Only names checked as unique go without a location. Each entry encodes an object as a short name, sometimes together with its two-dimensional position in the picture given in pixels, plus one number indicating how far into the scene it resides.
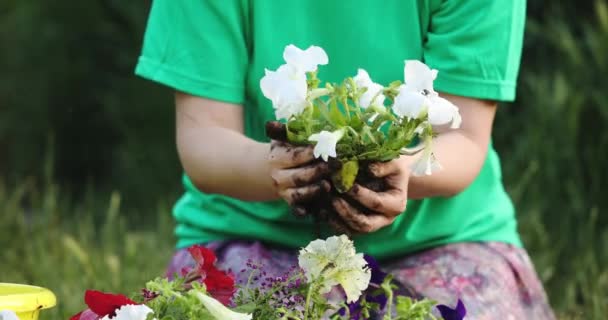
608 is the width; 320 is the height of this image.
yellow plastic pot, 2.86
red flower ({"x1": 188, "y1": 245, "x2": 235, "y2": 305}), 2.86
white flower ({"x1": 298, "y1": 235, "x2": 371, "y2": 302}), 2.83
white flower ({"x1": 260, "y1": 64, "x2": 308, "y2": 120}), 2.80
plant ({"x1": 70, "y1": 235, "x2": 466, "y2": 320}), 2.77
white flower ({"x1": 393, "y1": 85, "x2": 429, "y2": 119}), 2.79
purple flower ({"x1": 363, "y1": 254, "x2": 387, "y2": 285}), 2.97
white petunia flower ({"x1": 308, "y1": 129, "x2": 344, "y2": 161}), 2.79
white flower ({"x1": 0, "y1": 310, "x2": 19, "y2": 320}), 2.77
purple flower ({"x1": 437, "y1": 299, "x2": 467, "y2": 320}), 2.91
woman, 3.41
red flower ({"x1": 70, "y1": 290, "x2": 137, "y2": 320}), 2.82
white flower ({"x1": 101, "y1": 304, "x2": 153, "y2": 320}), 2.73
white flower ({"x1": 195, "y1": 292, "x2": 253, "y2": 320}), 2.73
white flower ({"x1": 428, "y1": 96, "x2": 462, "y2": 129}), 2.80
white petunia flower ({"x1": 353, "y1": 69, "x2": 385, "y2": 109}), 2.85
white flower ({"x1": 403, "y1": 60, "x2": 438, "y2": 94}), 2.84
